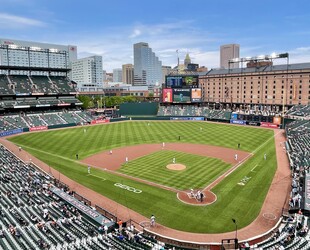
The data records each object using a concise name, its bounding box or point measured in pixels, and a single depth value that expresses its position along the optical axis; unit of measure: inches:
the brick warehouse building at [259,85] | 3580.2
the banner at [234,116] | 3324.8
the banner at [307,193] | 892.2
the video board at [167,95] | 3835.4
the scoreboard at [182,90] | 3826.3
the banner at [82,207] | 817.5
